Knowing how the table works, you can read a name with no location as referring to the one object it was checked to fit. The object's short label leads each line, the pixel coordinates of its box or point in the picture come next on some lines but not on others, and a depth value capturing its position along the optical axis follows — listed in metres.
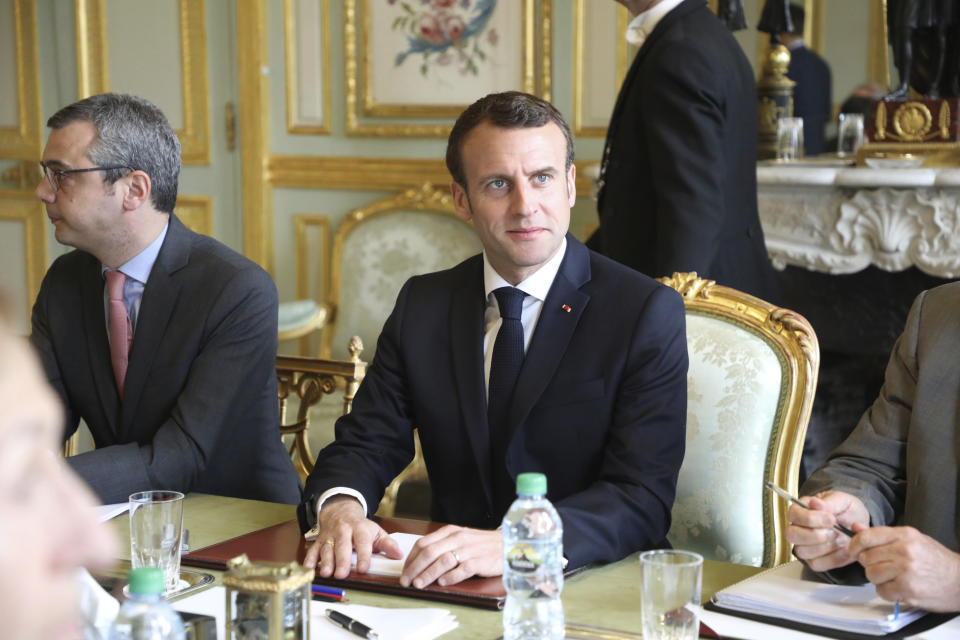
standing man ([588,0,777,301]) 3.97
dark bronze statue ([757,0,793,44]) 5.06
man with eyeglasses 3.53
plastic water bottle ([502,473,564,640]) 2.69
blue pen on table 2.84
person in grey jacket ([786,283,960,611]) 2.79
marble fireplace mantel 4.52
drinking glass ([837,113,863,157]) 5.63
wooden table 2.78
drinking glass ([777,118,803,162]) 5.16
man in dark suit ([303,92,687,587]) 3.17
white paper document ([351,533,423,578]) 2.92
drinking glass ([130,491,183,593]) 2.87
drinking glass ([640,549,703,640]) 2.65
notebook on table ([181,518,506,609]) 2.84
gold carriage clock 2.55
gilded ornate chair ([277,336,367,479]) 3.72
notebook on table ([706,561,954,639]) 2.73
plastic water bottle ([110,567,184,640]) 2.39
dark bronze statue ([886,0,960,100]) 4.71
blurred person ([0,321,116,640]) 1.36
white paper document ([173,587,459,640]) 2.73
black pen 2.72
